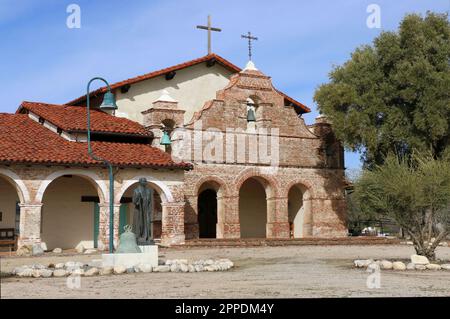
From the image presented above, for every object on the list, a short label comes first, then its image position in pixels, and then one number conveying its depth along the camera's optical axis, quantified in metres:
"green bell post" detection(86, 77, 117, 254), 17.05
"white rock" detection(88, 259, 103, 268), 16.21
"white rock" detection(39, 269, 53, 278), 13.64
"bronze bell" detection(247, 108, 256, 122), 29.77
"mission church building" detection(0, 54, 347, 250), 23.62
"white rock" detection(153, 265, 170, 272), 14.97
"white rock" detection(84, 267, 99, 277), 13.99
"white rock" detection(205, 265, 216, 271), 15.23
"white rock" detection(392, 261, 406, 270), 15.61
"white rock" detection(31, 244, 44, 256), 21.48
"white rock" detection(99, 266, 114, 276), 14.23
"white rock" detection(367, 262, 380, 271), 14.93
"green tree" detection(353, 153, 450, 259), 17.34
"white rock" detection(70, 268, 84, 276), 13.80
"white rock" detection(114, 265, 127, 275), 14.36
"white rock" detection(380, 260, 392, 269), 15.73
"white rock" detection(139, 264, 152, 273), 14.79
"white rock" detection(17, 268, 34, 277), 13.63
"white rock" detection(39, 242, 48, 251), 22.33
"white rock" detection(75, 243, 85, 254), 23.26
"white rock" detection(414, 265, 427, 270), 15.66
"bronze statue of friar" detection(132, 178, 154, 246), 16.98
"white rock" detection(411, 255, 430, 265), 15.91
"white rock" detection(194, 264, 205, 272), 15.09
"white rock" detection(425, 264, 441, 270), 15.69
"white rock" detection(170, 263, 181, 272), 15.07
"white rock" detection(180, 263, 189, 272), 14.95
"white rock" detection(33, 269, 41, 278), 13.59
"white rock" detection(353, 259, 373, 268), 16.12
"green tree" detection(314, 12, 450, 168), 28.19
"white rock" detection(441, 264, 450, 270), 15.66
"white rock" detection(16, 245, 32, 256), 21.36
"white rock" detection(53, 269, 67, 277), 13.74
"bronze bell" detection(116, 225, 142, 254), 15.59
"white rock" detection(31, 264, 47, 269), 15.11
